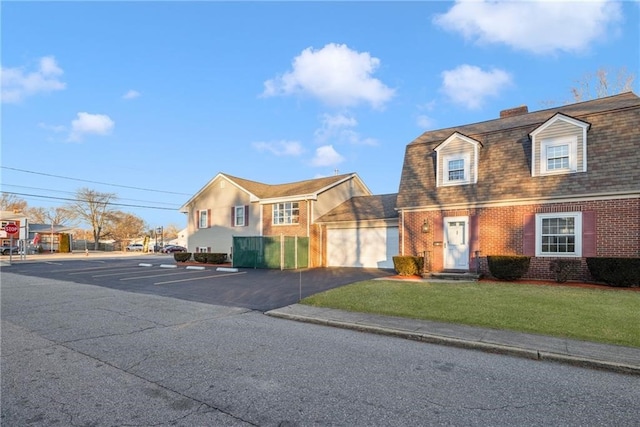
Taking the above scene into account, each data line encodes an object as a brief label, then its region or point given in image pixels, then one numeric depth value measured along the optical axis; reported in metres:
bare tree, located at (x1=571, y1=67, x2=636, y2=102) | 25.84
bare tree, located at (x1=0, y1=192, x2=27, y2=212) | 64.06
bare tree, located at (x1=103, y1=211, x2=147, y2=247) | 63.09
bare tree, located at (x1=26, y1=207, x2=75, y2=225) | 67.50
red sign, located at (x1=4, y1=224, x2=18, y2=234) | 26.39
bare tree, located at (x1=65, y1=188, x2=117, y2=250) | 57.31
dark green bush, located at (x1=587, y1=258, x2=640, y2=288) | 10.90
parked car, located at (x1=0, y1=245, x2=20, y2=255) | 44.14
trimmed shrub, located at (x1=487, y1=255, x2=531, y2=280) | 12.73
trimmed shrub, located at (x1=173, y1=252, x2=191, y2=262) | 25.03
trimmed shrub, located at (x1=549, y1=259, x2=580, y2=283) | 12.24
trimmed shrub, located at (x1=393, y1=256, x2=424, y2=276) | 14.93
